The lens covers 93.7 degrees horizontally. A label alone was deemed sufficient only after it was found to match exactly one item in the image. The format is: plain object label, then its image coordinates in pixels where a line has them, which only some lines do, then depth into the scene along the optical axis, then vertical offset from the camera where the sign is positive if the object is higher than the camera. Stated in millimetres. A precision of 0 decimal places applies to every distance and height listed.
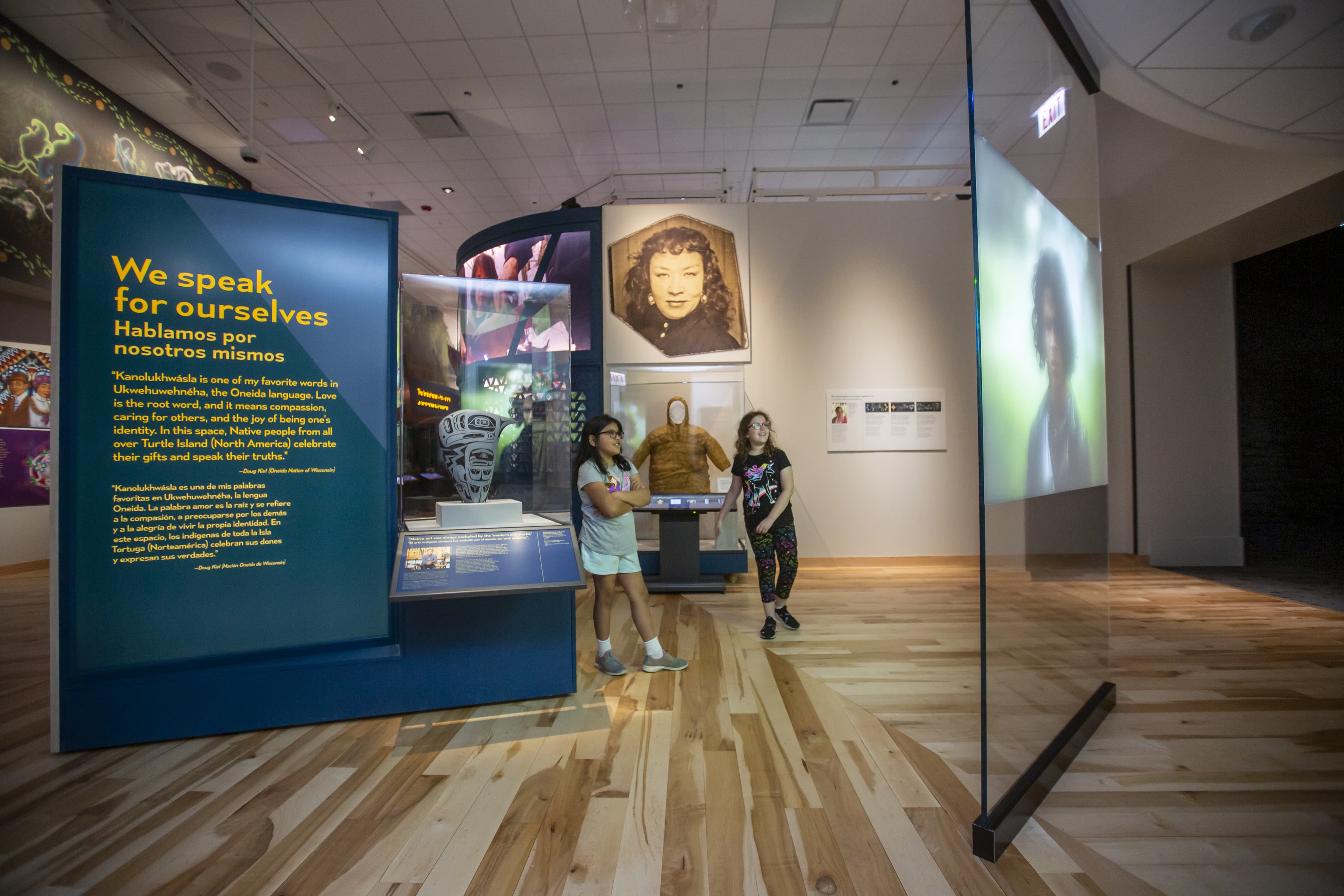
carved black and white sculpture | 2811 +55
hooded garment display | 5602 +48
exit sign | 2139 +1191
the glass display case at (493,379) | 2879 +396
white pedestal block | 2775 -235
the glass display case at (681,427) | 5633 +303
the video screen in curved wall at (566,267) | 6098 +1923
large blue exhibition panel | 2455 -62
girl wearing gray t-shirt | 3199 -387
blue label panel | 2475 -406
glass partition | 1754 +215
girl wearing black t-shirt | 4020 -293
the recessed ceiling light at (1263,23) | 1809 +1338
